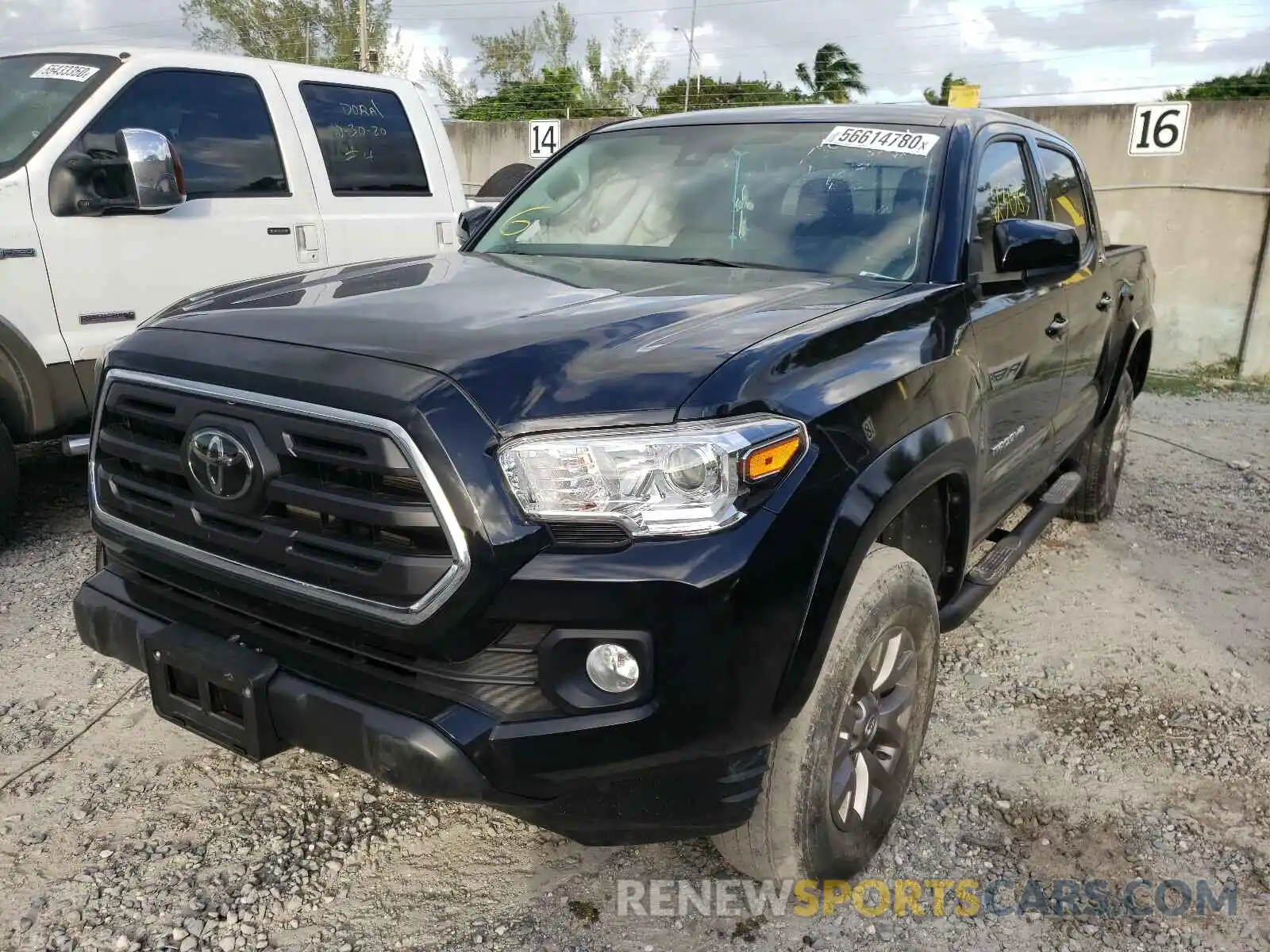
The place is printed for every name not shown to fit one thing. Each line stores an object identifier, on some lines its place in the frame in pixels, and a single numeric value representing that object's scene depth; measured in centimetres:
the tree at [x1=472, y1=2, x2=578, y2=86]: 3903
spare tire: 566
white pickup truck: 411
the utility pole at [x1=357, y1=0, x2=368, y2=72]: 2533
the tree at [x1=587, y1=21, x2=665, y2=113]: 3725
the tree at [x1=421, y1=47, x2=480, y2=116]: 3619
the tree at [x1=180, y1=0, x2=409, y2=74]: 3712
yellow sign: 1058
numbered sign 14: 1230
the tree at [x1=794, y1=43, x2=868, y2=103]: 3569
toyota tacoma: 184
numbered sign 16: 981
